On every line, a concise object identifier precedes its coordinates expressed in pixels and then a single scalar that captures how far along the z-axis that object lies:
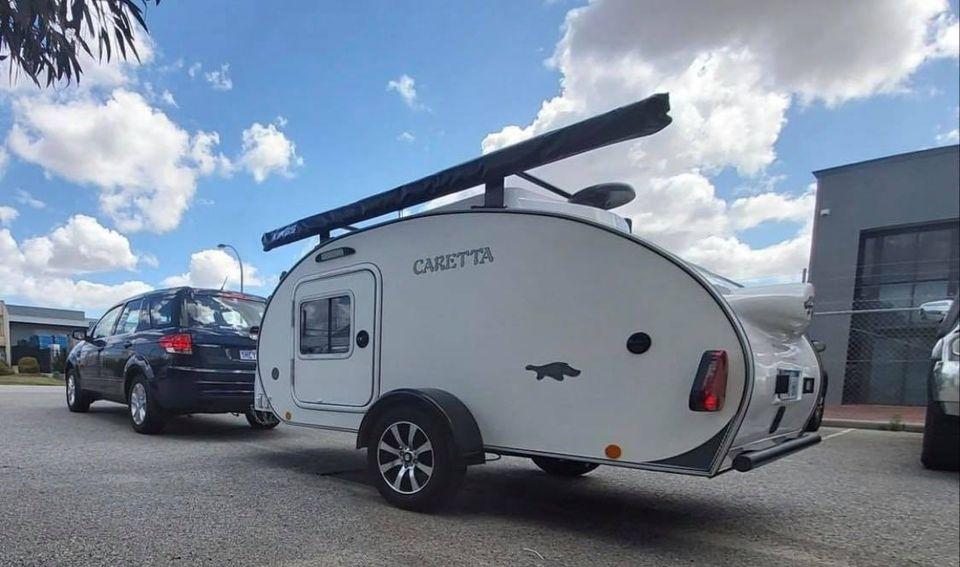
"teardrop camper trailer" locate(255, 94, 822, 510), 3.12
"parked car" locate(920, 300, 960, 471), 4.54
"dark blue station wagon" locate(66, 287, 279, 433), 6.39
